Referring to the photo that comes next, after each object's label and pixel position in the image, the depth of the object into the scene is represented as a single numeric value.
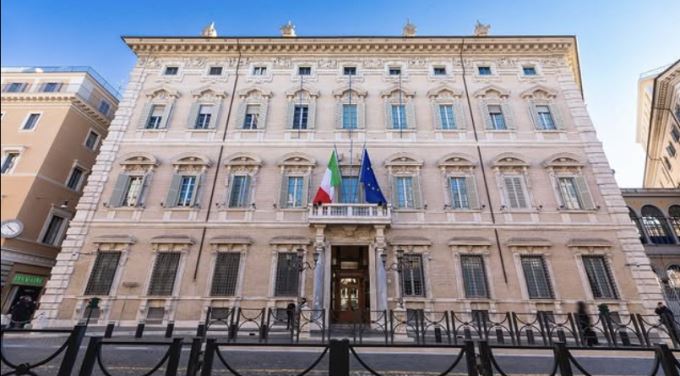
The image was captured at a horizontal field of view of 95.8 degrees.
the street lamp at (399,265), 12.75
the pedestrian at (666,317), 8.98
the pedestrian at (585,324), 9.16
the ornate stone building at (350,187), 12.73
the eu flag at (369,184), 13.60
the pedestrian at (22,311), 12.10
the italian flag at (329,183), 13.61
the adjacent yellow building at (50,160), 15.61
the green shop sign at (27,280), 15.54
